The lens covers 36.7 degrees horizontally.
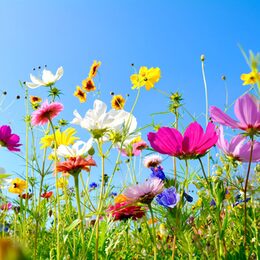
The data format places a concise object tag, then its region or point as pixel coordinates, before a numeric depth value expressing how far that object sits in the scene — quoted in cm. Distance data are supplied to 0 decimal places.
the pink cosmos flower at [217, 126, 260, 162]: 90
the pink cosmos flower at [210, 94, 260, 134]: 75
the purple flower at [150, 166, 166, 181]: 108
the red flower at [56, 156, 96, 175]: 106
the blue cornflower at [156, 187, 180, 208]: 89
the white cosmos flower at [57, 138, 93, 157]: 109
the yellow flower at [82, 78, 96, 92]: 213
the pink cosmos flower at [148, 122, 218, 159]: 79
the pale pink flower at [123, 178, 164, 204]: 99
